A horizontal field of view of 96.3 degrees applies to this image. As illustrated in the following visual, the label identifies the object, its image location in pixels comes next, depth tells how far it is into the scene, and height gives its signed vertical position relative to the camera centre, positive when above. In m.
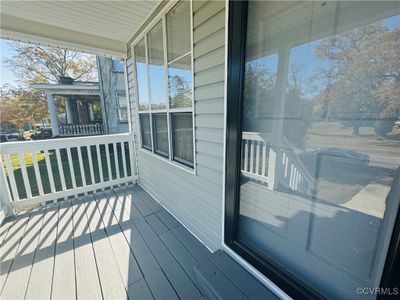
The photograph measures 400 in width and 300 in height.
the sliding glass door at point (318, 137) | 0.72 -0.12
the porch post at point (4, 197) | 2.53 -1.12
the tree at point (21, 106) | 11.41 +0.71
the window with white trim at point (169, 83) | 1.91 +0.41
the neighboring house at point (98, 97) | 8.83 +1.03
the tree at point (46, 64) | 10.92 +3.41
